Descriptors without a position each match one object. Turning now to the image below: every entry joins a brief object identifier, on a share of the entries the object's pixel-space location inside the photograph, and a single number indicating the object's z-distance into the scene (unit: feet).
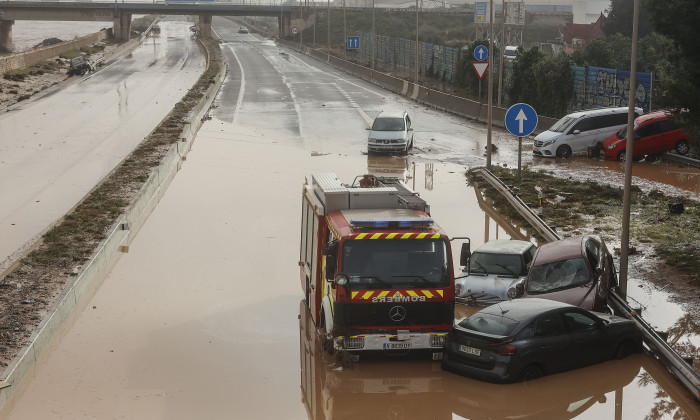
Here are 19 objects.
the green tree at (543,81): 158.92
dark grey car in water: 45.06
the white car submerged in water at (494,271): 59.77
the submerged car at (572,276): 55.31
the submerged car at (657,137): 116.57
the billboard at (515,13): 314.96
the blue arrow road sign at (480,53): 190.49
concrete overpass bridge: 414.62
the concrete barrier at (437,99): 156.46
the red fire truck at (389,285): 46.73
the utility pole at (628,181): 56.80
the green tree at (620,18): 281.58
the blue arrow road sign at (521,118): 94.84
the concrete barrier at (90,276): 47.37
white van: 124.88
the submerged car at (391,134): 126.72
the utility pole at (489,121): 108.78
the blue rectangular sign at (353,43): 319.31
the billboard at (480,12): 351.25
